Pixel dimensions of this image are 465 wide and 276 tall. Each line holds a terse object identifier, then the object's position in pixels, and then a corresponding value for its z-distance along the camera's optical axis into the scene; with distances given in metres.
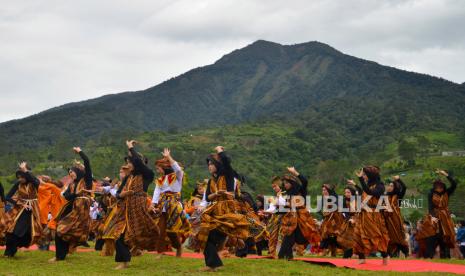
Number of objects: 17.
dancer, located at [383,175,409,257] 12.44
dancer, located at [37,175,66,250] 14.12
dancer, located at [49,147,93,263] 11.48
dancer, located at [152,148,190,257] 12.16
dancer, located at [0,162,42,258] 11.95
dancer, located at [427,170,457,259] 14.74
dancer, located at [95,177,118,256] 13.04
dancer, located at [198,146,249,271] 9.99
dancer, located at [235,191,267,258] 10.69
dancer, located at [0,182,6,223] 12.29
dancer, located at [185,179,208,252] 14.34
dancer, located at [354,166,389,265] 11.91
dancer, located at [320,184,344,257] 14.95
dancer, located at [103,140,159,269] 10.39
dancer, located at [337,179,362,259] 13.65
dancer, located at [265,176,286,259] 13.24
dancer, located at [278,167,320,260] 12.39
